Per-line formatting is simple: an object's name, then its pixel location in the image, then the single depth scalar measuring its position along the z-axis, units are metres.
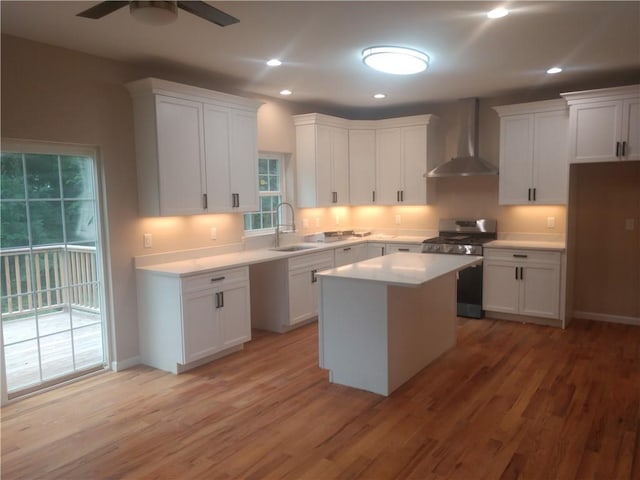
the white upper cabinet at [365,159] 5.95
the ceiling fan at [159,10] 2.23
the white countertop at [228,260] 4.07
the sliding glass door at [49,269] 3.51
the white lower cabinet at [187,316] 3.97
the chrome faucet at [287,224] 5.89
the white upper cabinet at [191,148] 4.07
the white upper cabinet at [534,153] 5.20
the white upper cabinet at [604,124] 4.65
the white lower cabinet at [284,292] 5.07
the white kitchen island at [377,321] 3.49
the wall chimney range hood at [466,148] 5.82
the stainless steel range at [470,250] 5.58
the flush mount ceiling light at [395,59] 3.72
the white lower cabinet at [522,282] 5.16
